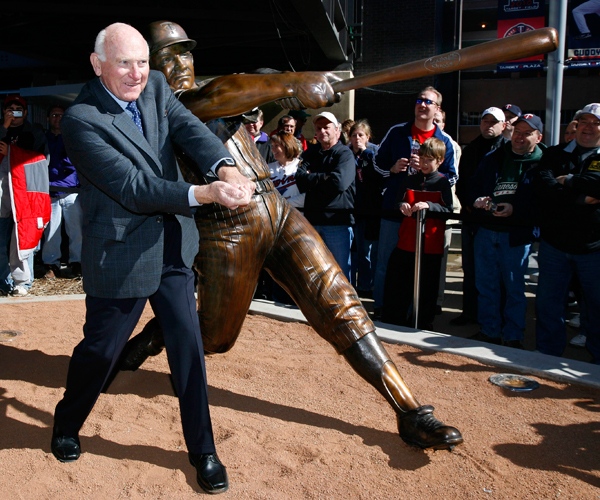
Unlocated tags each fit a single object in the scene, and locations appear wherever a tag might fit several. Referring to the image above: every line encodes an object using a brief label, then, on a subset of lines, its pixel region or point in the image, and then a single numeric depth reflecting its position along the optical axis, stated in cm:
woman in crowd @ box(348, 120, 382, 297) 685
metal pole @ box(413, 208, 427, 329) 536
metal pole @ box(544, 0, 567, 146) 794
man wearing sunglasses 592
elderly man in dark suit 259
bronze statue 320
